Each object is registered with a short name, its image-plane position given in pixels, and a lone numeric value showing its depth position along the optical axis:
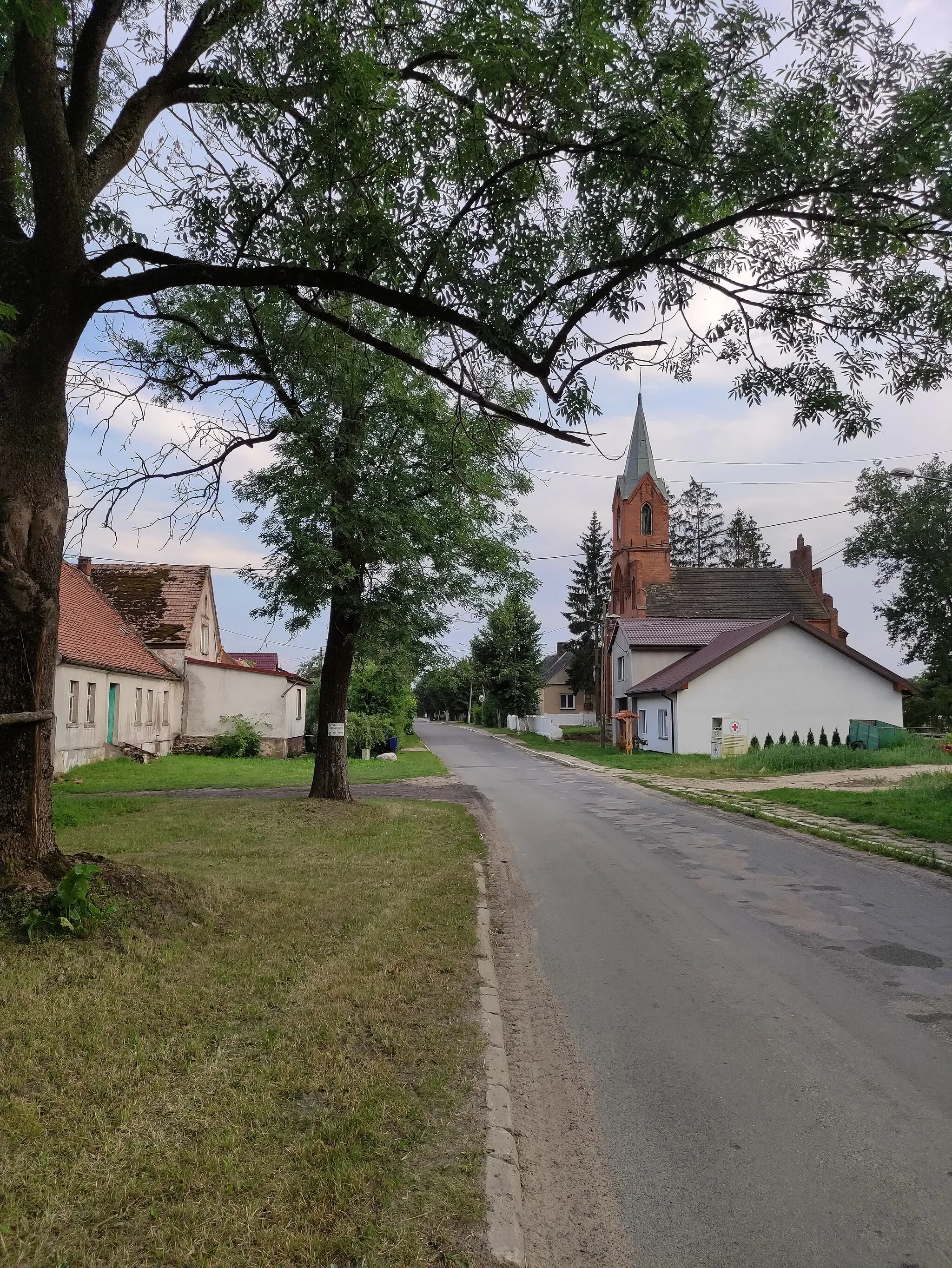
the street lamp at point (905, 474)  17.12
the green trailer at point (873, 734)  30.42
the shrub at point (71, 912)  5.61
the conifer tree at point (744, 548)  73.75
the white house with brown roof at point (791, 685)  33.94
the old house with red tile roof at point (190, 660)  31.89
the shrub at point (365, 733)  34.94
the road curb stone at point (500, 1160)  2.89
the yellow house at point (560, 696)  82.72
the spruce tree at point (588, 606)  64.06
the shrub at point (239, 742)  32.19
